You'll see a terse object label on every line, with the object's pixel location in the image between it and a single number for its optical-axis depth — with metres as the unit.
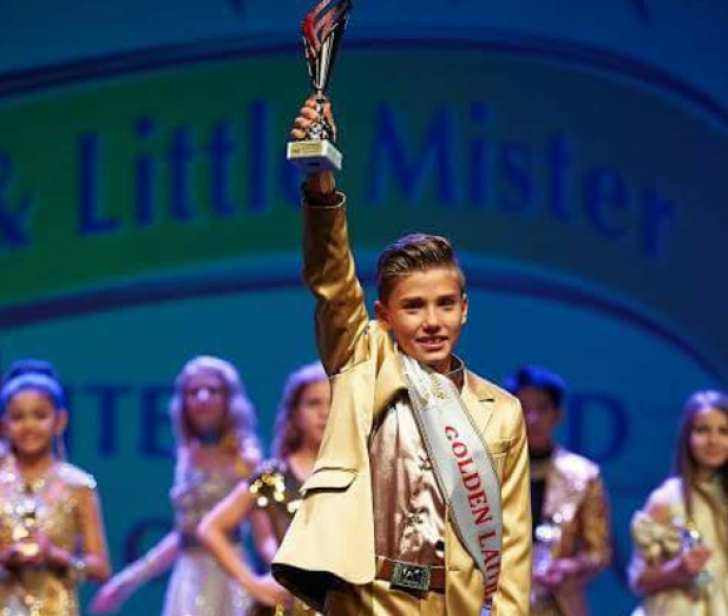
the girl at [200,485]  13.50
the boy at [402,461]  6.80
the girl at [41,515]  11.57
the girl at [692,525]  12.58
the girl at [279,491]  10.67
